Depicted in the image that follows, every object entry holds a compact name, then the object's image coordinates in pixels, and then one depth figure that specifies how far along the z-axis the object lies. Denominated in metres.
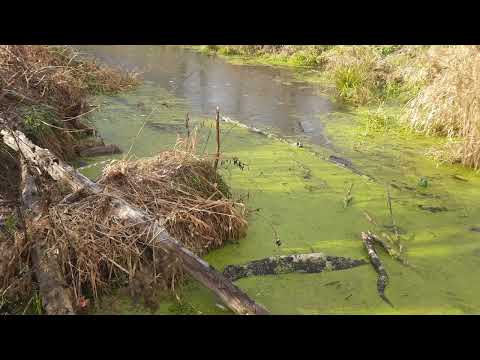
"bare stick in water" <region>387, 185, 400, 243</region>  3.85
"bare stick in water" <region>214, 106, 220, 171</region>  3.94
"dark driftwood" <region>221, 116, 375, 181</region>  5.33
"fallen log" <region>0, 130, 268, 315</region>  2.59
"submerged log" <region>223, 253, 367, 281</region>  3.28
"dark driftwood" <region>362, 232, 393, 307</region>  3.16
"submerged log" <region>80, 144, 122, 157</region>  5.28
